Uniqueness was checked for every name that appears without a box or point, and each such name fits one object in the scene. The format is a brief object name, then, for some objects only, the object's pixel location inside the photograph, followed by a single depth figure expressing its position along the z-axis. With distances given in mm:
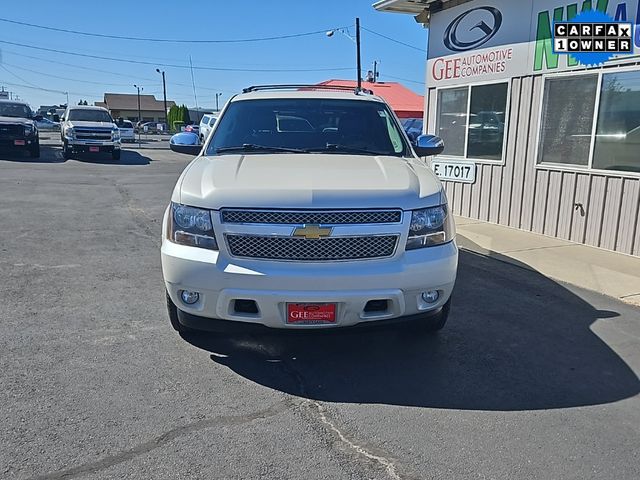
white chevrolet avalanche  3361
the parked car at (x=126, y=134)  35744
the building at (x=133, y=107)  95625
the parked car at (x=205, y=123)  26478
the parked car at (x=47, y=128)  60781
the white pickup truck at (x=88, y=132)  20672
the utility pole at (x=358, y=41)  30766
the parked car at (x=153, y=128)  62112
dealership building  7363
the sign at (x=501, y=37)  7793
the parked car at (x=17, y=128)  19609
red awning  26391
